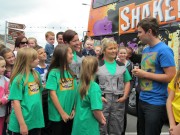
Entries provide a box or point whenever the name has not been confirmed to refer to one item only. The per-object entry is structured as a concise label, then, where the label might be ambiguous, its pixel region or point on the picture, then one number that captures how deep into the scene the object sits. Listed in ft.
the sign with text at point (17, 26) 43.13
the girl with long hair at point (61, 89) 10.82
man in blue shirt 9.94
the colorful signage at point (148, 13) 19.72
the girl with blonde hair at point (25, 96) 10.00
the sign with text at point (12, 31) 43.07
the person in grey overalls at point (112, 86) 12.23
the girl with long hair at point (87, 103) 10.32
